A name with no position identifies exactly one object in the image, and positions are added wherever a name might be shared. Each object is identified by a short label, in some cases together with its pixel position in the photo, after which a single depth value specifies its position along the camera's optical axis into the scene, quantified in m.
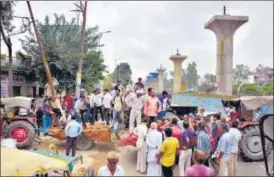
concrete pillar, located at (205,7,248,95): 13.87
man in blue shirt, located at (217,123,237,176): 6.49
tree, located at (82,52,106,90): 20.99
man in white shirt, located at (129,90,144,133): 9.32
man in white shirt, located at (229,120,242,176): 6.61
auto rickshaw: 3.18
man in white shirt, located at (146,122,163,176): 6.64
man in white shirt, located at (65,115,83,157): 7.91
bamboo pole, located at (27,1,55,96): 10.45
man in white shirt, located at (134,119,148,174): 7.34
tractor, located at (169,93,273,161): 8.14
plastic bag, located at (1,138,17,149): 5.27
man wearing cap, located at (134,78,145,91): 10.04
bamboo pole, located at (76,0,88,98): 11.89
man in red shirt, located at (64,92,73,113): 10.93
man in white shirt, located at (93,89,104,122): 10.65
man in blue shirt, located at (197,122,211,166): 6.66
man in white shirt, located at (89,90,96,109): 10.81
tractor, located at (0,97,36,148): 8.70
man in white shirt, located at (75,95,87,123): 9.72
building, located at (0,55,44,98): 19.18
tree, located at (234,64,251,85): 73.98
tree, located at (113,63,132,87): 56.07
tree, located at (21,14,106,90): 19.12
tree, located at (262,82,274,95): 40.32
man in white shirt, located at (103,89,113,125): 10.46
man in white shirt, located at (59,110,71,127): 9.56
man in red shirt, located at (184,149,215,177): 3.61
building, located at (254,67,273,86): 59.99
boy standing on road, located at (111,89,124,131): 9.84
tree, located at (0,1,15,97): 15.78
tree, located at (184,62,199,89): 65.40
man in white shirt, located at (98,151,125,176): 3.74
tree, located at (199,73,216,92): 60.01
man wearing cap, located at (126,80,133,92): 11.04
